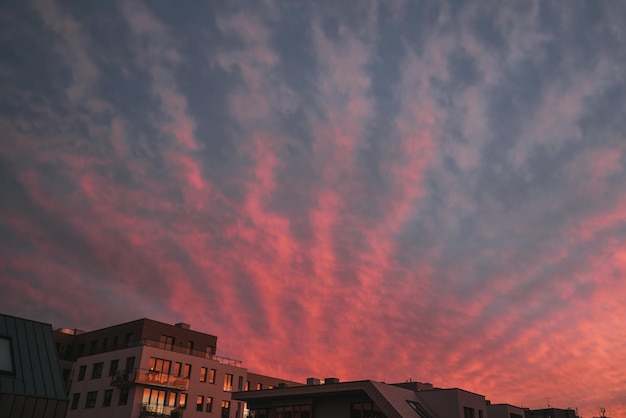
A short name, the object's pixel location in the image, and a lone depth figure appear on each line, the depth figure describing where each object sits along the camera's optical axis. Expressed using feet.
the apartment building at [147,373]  216.95
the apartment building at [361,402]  140.27
